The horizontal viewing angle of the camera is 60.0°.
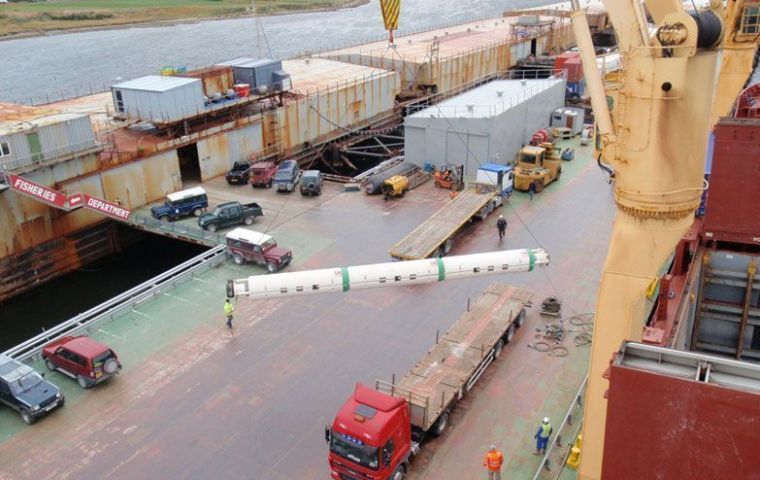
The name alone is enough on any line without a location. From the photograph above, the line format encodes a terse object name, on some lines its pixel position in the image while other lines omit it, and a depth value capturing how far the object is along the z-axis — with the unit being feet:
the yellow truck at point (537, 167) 147.54
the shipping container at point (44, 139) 121.39
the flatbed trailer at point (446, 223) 111.75
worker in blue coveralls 68.69
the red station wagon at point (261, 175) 153.17
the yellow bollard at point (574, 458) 67.92
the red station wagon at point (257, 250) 111.65
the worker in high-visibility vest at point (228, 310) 95.14
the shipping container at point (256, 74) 174.60
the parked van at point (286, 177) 150.20
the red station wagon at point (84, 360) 81.97
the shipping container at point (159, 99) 147.95
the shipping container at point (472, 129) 152.35
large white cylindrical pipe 80.84
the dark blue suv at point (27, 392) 76.89
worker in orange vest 64.18
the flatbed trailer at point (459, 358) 70.28
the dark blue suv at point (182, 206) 133.80
